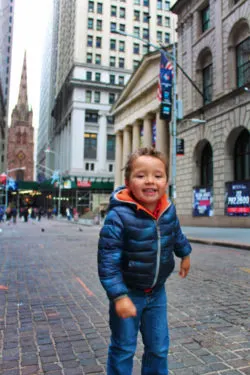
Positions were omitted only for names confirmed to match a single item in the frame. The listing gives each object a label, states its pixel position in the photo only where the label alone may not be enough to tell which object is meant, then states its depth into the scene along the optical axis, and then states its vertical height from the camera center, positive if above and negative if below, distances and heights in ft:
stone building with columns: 126.52 +36.88
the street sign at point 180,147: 71.67 +11.42
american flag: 78.95 +30.44
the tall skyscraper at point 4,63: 300.94 +143.32
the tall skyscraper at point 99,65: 217.97 +90.00
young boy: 7.00 -1.30
